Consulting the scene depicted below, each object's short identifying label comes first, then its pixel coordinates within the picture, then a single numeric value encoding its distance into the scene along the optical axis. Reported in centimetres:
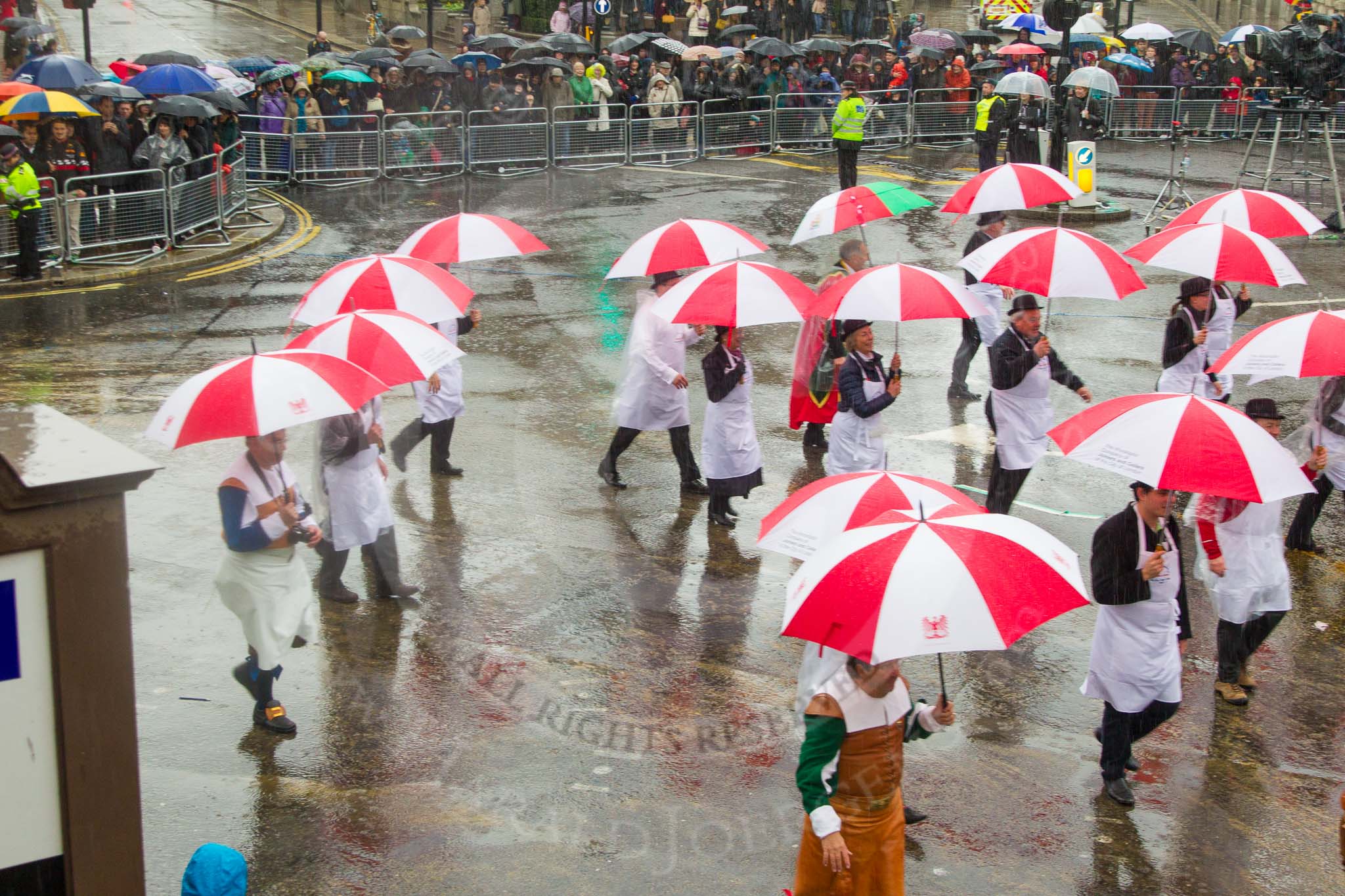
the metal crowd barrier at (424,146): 2309
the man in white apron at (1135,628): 618
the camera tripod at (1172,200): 2000
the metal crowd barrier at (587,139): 2445
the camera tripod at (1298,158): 1858
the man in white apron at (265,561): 667
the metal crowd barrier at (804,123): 2658
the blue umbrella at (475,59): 2617
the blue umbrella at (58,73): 1892
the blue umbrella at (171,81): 1916
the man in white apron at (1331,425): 892
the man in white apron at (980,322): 1182
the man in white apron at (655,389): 1000
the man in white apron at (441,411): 1041
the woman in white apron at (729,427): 956
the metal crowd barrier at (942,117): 2759
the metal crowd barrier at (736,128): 2597
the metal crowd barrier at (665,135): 2516
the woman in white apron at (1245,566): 734
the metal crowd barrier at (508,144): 2373
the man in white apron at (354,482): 809
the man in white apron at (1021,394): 897
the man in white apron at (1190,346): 1008
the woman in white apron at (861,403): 870
